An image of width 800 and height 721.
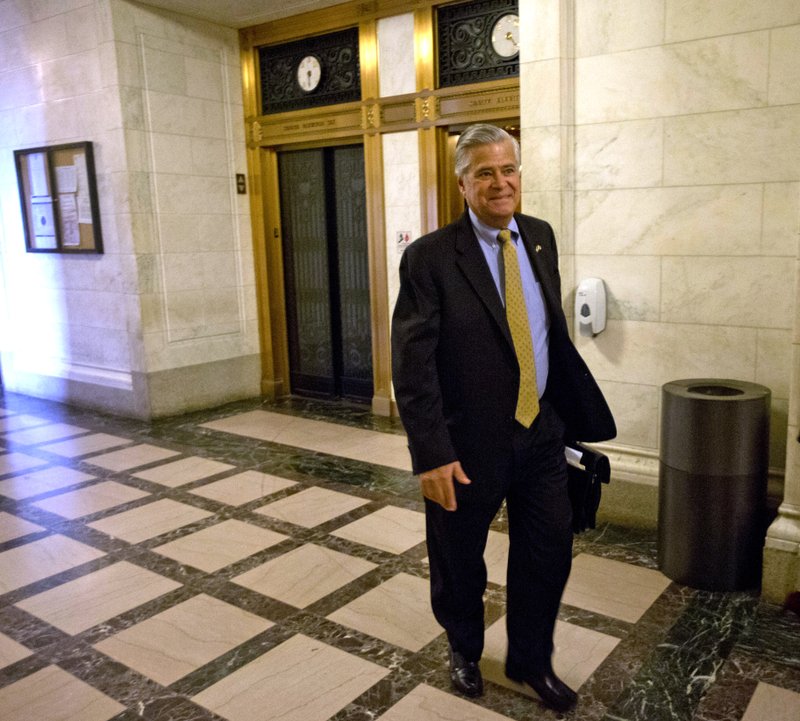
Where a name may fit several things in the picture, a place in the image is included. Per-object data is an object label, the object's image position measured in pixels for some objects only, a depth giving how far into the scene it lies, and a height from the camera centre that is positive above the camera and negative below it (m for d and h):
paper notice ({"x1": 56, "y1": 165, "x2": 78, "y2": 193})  6.14 +0.44
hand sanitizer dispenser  3.60 -0.41
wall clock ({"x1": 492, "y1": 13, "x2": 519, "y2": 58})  4.88 +1.14
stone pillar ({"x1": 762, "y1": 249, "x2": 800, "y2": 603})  2.84 -1.20
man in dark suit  2.05 -0.49
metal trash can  2.93 -1.03
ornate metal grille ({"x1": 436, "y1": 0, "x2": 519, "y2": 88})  4.99 +1.15
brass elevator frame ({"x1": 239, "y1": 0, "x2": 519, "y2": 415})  5.24 +0.68
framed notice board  6.06 +0.29
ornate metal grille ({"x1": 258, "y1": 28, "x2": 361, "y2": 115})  5.78 +1.17
